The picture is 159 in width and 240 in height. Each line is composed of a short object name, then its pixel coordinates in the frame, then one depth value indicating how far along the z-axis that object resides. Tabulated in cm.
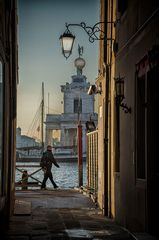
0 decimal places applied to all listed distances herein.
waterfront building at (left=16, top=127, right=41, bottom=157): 14832
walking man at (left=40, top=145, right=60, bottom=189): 2770
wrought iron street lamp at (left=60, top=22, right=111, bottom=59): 1468
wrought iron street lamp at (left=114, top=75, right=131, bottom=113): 1229
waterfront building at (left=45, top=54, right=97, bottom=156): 12838
